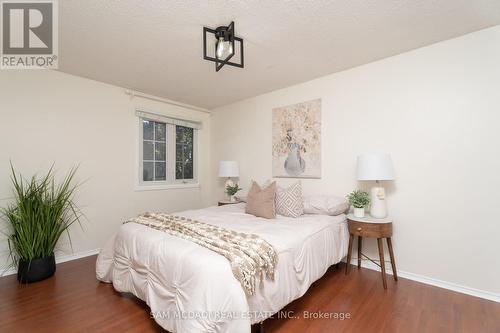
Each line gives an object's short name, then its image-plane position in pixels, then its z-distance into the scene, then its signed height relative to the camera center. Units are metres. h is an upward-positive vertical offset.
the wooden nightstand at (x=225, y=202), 3.59 -0.59
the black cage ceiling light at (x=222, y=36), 1.79 +1.07
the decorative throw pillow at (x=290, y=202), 2.53 -0.41
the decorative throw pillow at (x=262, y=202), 2.49 -0.42
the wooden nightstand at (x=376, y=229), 2.15 -0.63
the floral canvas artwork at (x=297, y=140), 2.98 +0.36
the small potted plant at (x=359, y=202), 2.36 -0.38
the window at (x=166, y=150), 3.61 +0.28
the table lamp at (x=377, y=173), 2.18 -0.07
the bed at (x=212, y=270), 1.24 -0.74
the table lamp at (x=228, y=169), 3.70 -0.05
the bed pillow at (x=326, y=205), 2.48 -0.44
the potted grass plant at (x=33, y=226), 2.24 -0.62
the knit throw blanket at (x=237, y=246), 1.33 -0.54
